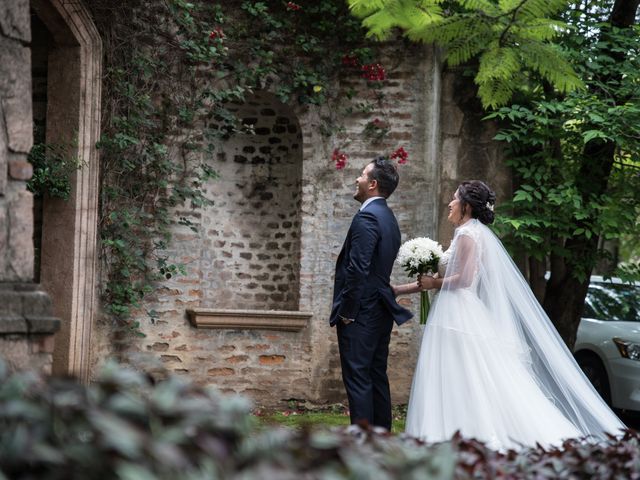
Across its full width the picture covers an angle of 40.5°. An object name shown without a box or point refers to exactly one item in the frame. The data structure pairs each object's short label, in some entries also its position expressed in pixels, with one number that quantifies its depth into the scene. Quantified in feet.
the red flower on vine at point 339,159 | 27.99
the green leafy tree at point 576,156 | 27.14
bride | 17.74
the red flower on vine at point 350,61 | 28.14
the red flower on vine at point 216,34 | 26.48
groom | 19.40
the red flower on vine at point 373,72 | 28.17
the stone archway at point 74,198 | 24.61
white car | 27.96
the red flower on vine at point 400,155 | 28.17
